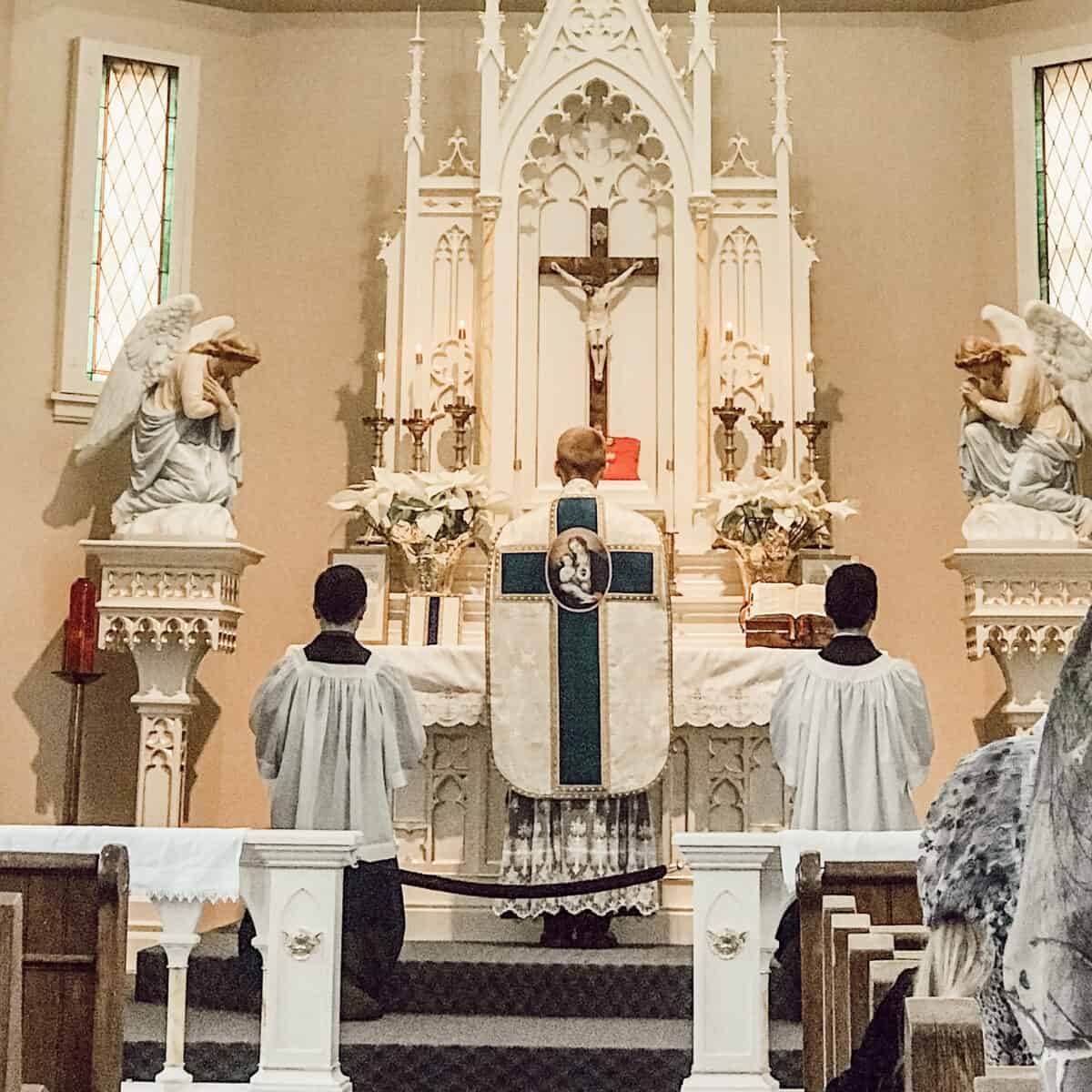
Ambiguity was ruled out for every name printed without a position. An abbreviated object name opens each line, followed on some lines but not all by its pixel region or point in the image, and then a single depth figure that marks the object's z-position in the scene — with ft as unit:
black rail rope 20.75
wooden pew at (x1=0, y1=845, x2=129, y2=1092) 13.43
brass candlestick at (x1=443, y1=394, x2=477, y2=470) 30.09
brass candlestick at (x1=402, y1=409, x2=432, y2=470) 30.60
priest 22.99
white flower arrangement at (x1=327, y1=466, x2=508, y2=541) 27.91
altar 24.21
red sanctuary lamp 29.17
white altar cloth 24.20
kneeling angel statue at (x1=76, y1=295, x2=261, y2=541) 29.55
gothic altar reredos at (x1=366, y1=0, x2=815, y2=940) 31.65
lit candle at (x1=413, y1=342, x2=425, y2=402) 31.71
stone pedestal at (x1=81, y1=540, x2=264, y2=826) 28.37
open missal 26.48
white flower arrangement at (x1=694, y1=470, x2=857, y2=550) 28.73
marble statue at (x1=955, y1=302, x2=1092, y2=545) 29.04
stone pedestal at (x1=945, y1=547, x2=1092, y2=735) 28.07
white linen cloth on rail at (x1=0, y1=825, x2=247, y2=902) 15.30
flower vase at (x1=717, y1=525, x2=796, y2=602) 28.86
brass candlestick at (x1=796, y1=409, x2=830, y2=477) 30.32
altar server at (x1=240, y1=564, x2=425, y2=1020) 20.36
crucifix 31.94
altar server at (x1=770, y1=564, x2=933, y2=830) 20.52
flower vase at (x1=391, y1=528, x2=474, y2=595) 28.35
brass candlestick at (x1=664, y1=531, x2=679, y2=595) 26.58
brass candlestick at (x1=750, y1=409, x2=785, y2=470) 30.27
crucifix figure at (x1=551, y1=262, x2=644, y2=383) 31.94
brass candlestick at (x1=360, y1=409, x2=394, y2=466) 30.50
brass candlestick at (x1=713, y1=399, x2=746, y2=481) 30.32
